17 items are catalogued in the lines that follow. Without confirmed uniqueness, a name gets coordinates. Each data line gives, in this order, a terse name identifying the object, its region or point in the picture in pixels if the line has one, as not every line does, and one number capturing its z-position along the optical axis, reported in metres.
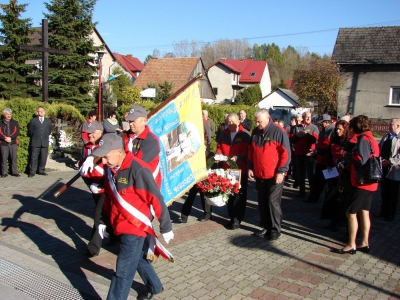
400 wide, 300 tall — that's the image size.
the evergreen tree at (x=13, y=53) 29.77
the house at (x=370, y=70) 29.06
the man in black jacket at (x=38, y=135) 12.15
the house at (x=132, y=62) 68.25
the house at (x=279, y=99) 48.12
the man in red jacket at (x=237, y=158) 7.49
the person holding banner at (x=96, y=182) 5.74
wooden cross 15.86
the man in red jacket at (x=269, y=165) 6.57
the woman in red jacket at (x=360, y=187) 6.02
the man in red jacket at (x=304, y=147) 10.27
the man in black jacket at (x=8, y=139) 11.56
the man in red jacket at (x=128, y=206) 4.00
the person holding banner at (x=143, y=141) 5.13
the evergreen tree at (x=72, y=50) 29.33
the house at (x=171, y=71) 48.28
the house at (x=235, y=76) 64.81
